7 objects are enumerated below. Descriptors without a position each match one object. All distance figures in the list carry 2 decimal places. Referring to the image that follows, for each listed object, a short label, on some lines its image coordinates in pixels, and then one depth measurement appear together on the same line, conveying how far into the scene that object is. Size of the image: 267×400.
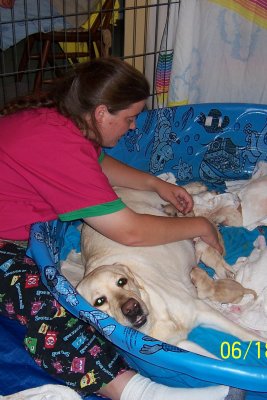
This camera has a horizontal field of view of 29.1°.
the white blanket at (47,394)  1.46
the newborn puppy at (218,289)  1.63
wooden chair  2.72
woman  1.41
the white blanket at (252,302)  1.63
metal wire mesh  2.51
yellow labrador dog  1.37
